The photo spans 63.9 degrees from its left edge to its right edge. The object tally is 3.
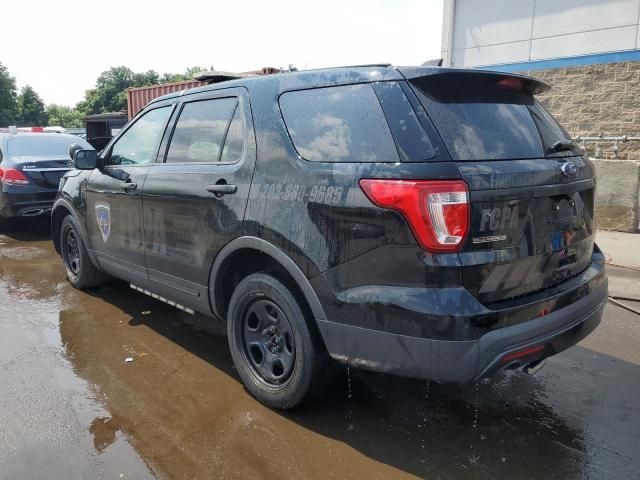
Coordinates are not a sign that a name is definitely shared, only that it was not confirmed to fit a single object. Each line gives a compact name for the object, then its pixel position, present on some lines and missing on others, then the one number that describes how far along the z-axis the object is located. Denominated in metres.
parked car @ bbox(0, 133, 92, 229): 7.64
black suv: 2.31
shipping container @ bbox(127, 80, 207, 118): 13.25
